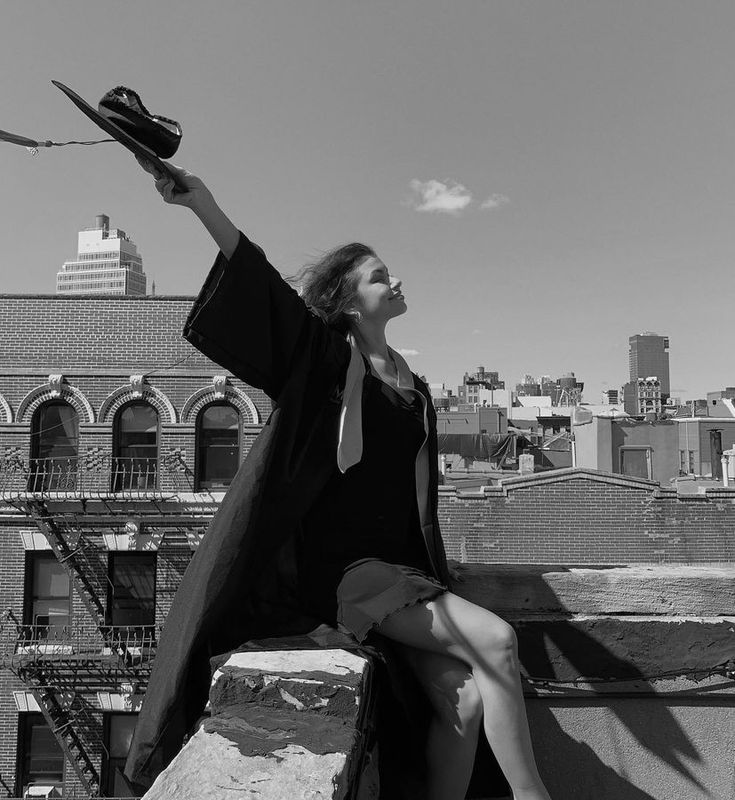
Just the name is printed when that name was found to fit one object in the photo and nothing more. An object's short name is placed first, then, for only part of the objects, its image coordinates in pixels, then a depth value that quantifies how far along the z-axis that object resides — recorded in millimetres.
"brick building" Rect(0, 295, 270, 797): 16203
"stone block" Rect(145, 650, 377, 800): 1382
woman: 1987
